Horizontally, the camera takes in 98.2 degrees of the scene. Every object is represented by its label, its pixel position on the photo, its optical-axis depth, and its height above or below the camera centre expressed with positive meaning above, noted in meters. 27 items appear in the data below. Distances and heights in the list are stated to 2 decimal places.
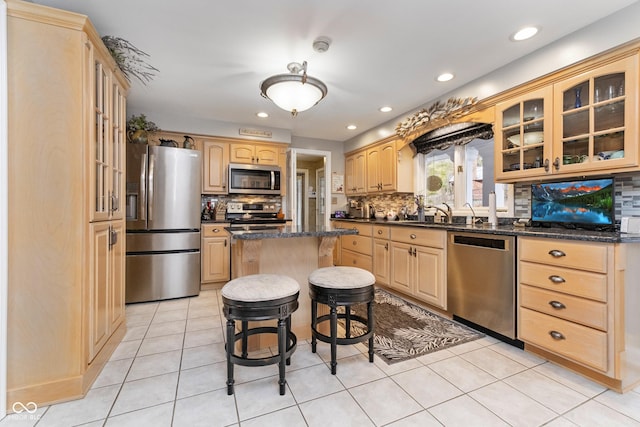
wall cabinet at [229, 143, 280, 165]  4.27 +0.96
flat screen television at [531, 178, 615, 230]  2.03 +0.09
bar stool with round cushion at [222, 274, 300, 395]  1.54 -0.53
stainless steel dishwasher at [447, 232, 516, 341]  2.14 -0.56
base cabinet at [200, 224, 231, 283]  3.77 -0.55
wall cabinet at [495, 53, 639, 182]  1.83 +0.67
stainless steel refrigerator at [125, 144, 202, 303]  3.21 -0.10
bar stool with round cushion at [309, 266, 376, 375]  1.76 -0.52
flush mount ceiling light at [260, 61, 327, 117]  2.02 +0.95
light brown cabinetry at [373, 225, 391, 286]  3.49 -0.53
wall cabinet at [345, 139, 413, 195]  4.05 +0.71
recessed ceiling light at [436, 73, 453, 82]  2.76 +1.40
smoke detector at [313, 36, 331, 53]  2.16 +1.36
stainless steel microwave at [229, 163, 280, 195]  4.13 +0.54
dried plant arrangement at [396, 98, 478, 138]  2.98 +1.18
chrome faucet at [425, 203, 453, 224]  3.37 +0.00
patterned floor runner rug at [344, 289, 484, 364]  2.11 -1.03
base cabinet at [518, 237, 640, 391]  1.60 -0.59
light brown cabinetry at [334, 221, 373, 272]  3.90 -0.51
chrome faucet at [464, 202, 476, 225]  2.95 -0.01
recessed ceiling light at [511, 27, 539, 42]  2.04 +1.36
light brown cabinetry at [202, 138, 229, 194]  4.11 +0.71
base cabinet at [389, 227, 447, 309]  2.74 -0.54
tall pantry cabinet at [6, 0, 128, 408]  1.46 +0.06
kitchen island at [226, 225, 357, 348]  2.00 -0.35
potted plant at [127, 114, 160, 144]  3.37 +1.04
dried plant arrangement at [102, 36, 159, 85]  2.14 +1.37
